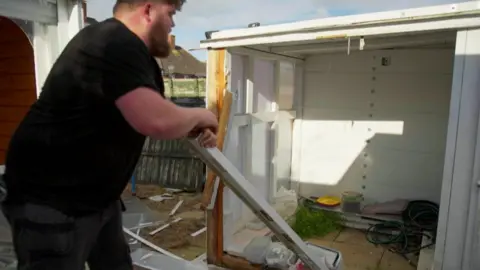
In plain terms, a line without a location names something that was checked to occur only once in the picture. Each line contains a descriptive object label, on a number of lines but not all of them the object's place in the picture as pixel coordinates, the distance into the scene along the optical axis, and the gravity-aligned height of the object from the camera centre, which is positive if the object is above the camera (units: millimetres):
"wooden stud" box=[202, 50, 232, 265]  2900 +9
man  969 -104
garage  2305 -109
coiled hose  3559 -1325
